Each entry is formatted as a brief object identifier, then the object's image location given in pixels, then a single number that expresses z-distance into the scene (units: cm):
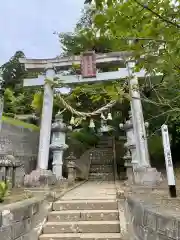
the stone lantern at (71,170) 915
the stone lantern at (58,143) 864
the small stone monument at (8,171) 489
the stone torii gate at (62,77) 801
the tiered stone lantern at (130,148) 846
